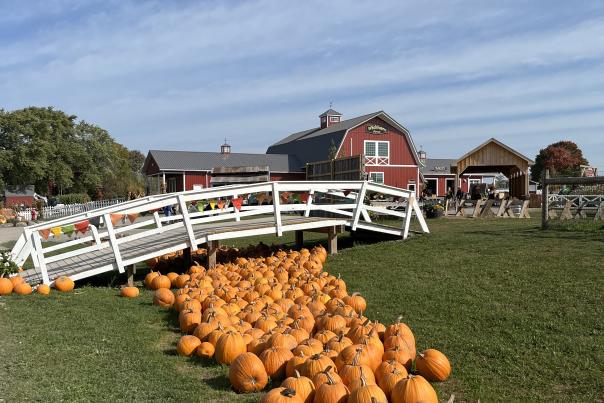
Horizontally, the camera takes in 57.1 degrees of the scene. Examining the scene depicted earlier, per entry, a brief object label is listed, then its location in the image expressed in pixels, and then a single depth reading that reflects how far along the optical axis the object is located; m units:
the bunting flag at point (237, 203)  11.19
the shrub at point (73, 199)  50.96
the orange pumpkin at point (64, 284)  8.84
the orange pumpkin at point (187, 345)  5.48
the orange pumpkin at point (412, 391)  3.77
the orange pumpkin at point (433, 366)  4.57
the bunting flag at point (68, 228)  9.65
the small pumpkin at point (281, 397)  3.70
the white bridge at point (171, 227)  9.11
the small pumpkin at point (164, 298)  7.82
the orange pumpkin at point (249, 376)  4.47
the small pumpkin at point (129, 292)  8.59
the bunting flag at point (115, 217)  9.26
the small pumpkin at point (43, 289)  8.53
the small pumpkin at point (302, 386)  3.89
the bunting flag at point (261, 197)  12.91
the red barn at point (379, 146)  39.28
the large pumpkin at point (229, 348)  5.12
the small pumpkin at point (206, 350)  5.39
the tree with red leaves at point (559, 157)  75.94
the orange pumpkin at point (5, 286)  8.41
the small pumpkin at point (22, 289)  8.52
